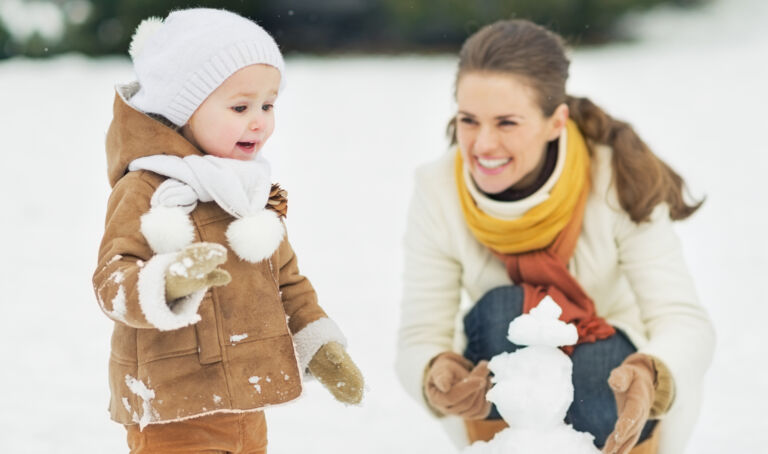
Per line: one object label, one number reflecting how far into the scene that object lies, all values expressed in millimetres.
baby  2579
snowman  2763
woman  3227
